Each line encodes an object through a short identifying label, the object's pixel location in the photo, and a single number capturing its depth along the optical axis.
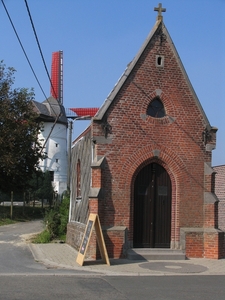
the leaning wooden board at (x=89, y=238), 12.92
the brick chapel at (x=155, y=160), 14.68
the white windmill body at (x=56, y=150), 54.23
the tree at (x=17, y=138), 18.98
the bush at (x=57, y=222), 20.47
